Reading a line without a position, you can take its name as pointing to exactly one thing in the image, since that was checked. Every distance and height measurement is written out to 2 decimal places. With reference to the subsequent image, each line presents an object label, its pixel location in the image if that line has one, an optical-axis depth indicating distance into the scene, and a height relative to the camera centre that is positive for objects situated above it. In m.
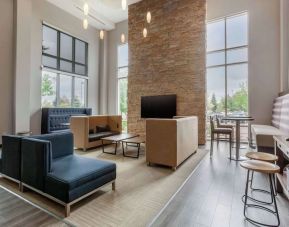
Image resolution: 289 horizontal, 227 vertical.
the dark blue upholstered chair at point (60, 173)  1.92 -0.72
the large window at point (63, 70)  6.52 +1.75
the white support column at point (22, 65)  5.45 +1.53
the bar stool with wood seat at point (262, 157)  2.08 -0.53
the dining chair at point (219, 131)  4.04 -0.41
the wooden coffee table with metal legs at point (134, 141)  4.17 -0.66
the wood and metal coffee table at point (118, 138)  4.21 -0.62
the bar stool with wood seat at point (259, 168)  1.78 -0.57
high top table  3.83 -0.45
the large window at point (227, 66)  5.71 +1.62
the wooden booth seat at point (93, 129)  4.63 -0.47
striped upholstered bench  3.54 -0.35
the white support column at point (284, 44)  4.66 +1.89
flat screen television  6.12 +0.26
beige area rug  1.86 -1.10
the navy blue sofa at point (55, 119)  6.07 -0.23
